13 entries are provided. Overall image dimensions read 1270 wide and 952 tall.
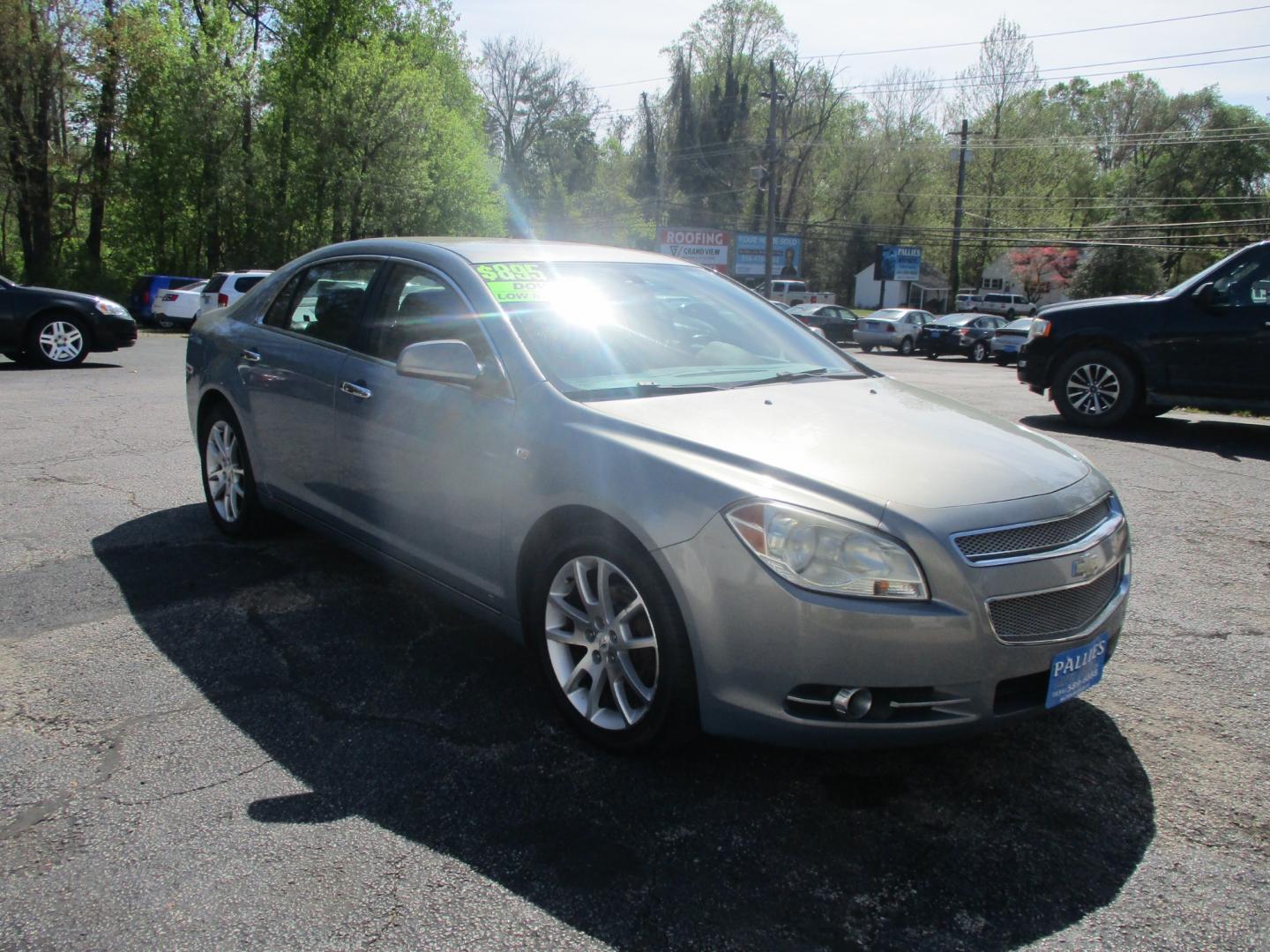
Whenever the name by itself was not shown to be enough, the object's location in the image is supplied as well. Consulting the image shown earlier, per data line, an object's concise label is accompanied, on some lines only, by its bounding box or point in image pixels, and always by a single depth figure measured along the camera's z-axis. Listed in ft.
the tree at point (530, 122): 205.26
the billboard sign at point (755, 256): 167.63
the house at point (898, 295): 194.68
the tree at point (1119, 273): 156.35
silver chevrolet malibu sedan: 8.45
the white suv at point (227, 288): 74.08
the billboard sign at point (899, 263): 189.88
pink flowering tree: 201.26
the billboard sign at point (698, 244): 158.81
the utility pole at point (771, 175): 121.08
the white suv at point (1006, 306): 161.79
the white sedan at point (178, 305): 86.28
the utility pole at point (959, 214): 150.10
